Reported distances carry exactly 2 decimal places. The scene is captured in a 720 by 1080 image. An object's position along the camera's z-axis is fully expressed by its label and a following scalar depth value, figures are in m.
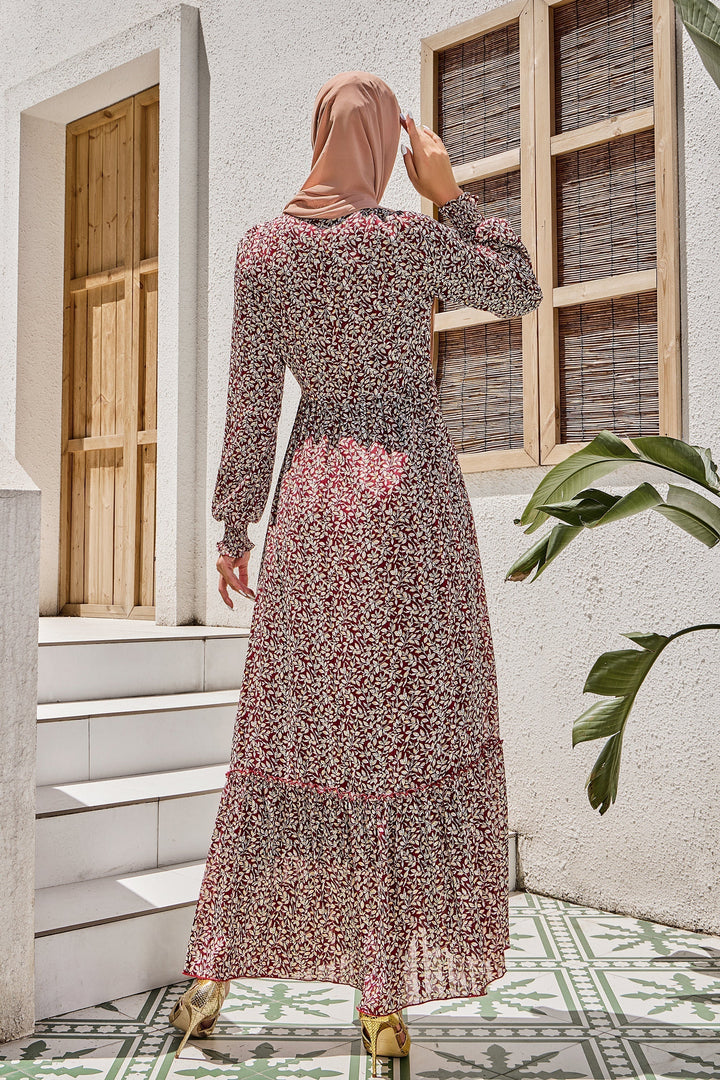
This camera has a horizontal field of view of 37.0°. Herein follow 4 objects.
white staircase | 2.31
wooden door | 4.75
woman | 1.96
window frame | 2.88
